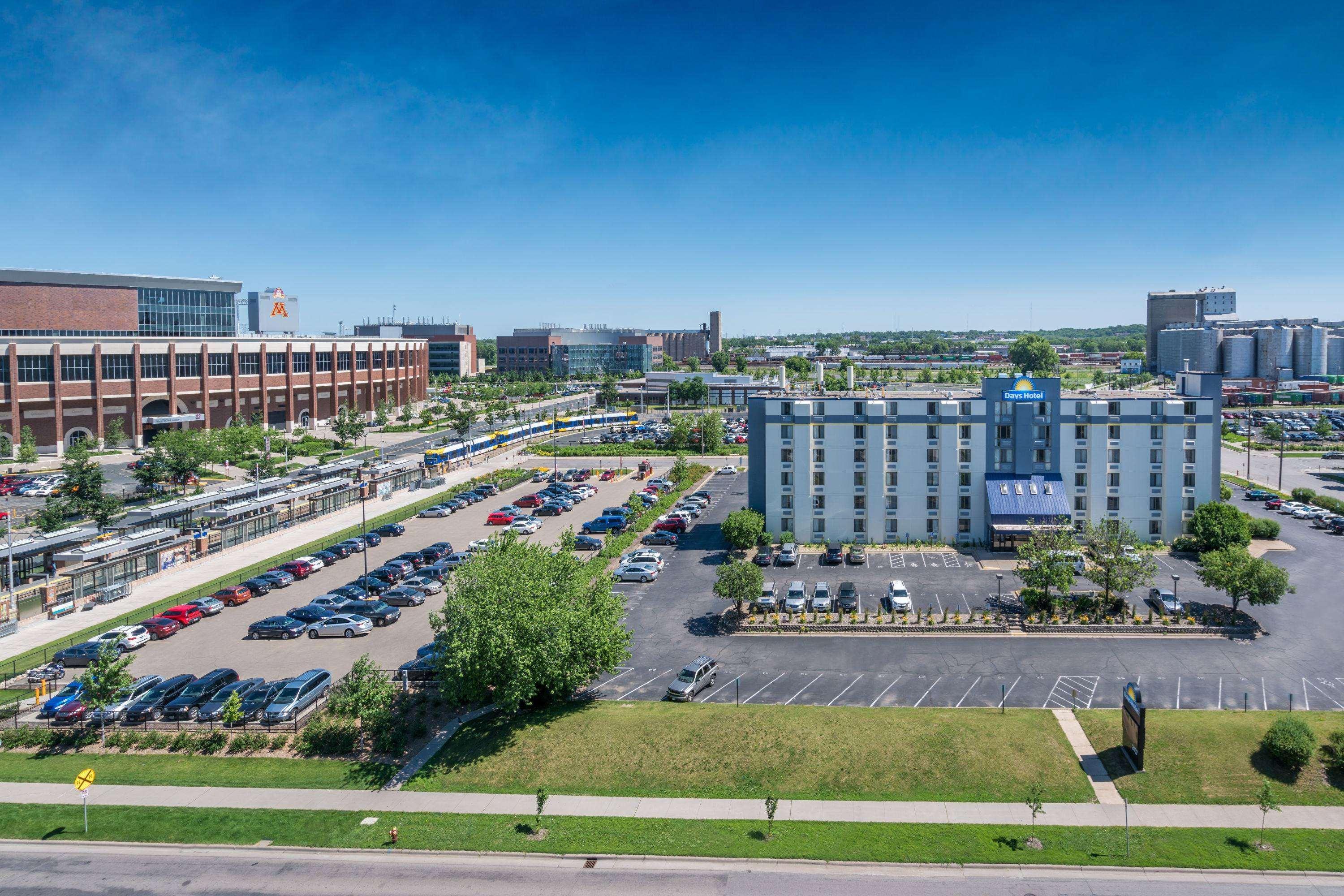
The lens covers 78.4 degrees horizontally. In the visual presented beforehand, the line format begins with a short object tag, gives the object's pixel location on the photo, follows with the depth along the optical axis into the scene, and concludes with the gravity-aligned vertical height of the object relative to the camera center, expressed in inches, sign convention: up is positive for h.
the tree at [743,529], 2114.9 -377.2
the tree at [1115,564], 1625.2 -368.8
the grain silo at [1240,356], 7396.7 +207.7
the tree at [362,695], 1177.4 -445.8
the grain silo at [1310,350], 7229.3 +248.4
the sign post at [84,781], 1000.2 -479.6
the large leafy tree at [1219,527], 2018.9 -365.9
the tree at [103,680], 1205.7 -431.4
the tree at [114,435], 3577.8 -210.3
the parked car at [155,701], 1279.5 -500.3
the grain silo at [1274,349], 7278.5 +254.7
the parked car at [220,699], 1264.8 -493.8
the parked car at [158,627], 1636.3 -479.2
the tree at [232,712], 1229.7 -487.2
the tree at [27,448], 3250.5 -240.5
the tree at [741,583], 1625.2 -395.9
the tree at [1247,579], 1557.6 -382.5
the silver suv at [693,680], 1312.7 -483.2
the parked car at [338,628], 1625.2 -478.9
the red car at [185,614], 1696.6 -471.7
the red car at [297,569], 2028.8 -452.2
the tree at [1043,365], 7253.9 +137.4
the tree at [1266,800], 954.7 -488.3
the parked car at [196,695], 1282.0 -494.5
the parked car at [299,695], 1258.6 -489.3
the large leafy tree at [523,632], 1174.3 -365.1
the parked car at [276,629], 1620.3 -478.8
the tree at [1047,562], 1627.7 -367.5
